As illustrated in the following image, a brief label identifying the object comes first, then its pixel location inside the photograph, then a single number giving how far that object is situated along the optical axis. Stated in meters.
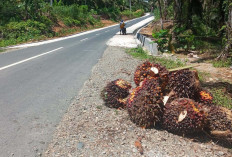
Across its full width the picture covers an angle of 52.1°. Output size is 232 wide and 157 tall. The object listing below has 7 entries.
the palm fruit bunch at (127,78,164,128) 3.81
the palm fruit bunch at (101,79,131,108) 4.75
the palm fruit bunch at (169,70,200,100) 4.19
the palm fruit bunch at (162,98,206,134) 3.67
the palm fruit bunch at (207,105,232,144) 3.79
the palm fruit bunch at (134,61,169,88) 4.27
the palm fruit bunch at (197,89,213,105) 4.37
